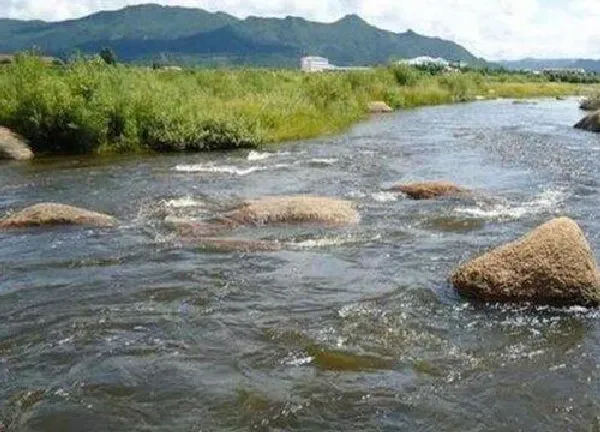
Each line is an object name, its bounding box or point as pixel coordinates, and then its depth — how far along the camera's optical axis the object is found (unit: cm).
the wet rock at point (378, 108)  6706
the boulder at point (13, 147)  3419
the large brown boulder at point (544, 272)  1268
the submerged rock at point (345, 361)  1046
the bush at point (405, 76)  8619
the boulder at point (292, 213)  1944
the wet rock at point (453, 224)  1880
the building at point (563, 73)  16036
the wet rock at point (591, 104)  7116
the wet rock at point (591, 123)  4678
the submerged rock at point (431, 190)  2308
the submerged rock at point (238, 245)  1681
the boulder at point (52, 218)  1952
